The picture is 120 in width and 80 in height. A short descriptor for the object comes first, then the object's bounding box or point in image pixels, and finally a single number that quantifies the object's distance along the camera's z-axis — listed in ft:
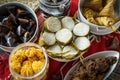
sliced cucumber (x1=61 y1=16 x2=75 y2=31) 2.59
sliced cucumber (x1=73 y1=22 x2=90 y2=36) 2.56
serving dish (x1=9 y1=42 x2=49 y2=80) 2.30
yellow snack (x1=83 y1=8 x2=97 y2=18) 2.69
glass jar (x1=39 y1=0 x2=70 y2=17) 2.66
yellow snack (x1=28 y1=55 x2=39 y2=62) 2.37
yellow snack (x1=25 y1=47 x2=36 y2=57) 2.37
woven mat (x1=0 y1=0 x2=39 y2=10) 2.96
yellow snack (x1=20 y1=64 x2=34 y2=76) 2.30
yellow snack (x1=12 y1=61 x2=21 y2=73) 2.31
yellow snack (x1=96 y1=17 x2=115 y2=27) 2.63
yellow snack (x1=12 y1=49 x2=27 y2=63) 2.35
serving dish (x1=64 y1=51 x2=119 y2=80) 2.55
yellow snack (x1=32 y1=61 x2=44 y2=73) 2.31
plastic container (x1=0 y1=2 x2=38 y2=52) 2.67
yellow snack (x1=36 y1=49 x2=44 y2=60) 2.39
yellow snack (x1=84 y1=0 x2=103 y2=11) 2.72
